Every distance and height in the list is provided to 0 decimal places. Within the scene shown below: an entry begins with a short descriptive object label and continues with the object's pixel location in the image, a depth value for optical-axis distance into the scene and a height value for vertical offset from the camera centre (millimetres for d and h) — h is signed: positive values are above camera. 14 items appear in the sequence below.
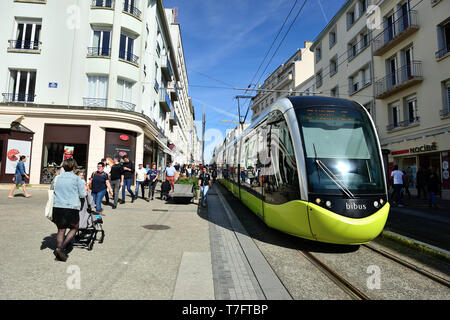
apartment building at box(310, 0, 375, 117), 21797 +11202
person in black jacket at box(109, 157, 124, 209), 9859 -13
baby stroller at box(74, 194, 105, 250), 4902 -885
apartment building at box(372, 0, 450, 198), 15148 +5951
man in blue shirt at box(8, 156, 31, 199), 10755 -3
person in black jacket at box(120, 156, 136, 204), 10827 +38
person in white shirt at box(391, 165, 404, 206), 11828 -196
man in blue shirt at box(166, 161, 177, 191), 12305 +74
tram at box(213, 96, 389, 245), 4551 +108
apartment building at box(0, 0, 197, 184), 16281 +5632
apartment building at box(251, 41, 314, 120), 38188 +15640
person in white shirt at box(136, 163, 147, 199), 12539 -39
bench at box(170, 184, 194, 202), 11297 -707
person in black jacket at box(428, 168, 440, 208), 11406 -249
